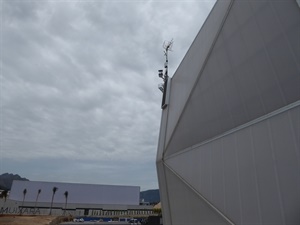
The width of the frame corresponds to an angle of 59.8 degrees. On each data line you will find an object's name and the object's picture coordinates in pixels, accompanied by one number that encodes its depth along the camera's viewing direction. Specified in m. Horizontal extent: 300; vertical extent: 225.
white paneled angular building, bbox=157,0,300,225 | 8.94
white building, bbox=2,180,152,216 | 95.18
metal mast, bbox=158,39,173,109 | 25.21
